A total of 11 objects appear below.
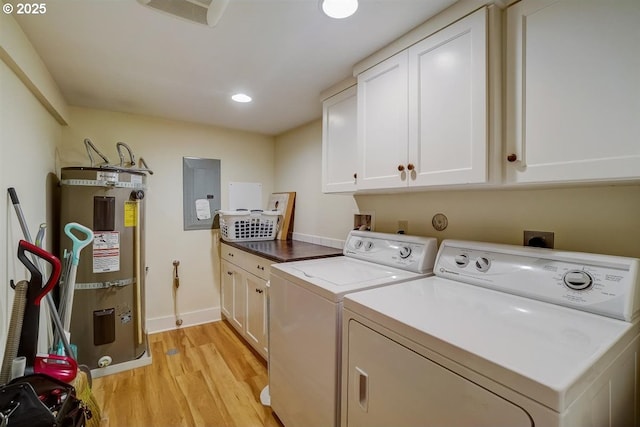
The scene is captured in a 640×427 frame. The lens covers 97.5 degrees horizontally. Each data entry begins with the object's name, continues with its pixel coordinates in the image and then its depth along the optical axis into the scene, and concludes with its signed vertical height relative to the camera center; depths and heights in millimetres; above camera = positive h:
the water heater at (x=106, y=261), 2018 -373
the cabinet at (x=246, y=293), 2174 -732
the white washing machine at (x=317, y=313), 1197 -490
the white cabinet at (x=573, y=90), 867 +415
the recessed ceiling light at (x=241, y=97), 2205 +918
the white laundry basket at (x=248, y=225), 2836 -137
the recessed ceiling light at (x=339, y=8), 1208 +900
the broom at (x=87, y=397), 1436 -1002
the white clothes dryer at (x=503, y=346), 638 -354
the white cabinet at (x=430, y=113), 1166 +484
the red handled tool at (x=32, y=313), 1252 -455
